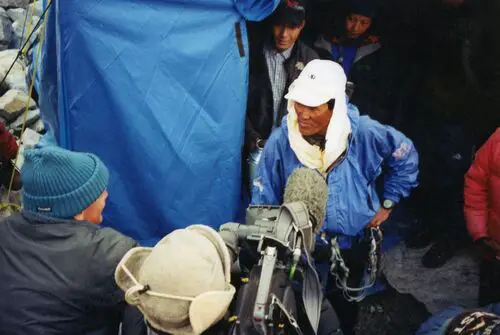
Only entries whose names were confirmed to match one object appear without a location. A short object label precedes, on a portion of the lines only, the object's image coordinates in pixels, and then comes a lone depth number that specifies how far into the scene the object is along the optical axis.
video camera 1.35
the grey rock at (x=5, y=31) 6.62
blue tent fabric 3.00
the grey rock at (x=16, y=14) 7.21
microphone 1.55
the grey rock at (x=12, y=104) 5.45
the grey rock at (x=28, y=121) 5.50
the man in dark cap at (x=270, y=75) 3.44
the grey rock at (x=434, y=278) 3.61
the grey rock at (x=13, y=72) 5.91
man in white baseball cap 2.46
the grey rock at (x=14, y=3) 7.34
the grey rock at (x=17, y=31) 6.80
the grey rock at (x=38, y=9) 6.04
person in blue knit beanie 1.63
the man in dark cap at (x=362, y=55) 3.64
